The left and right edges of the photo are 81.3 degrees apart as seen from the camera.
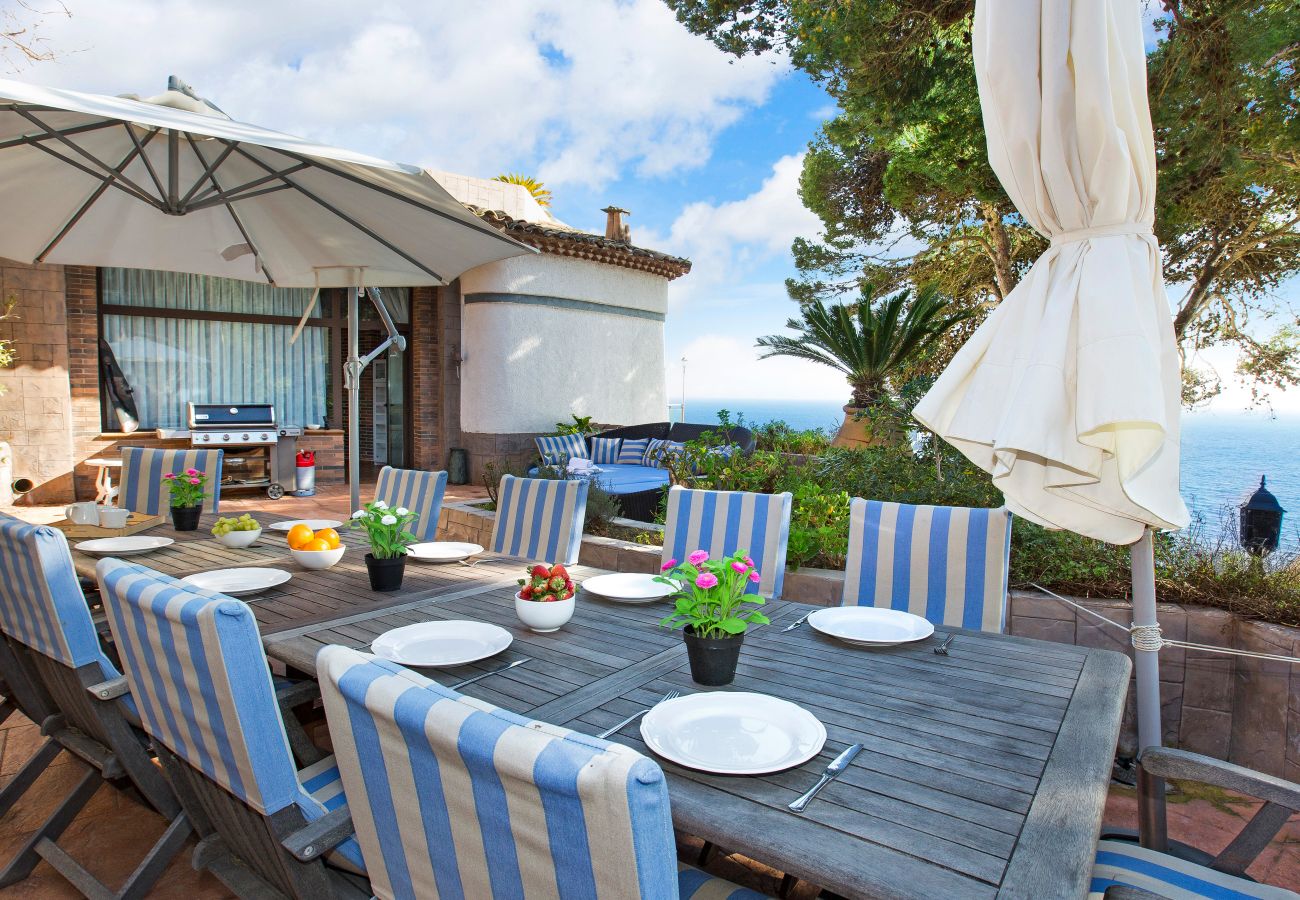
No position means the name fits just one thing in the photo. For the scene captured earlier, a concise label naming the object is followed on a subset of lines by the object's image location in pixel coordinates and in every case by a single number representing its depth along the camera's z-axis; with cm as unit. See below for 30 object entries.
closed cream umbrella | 179
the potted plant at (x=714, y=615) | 167
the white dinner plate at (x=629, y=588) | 242
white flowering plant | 248
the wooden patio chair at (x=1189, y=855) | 146
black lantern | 479
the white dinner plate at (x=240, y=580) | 246
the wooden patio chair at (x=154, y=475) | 436
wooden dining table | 108
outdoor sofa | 634
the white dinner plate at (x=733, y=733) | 135
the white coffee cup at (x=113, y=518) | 347
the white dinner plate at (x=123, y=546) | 299
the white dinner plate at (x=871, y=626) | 205
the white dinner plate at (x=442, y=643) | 184
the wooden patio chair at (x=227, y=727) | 135
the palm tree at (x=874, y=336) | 850
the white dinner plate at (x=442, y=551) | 299
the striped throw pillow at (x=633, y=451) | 884
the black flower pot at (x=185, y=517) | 356
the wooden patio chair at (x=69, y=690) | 188
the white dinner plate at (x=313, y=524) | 331
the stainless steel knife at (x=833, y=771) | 121
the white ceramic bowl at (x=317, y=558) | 279
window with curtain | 862
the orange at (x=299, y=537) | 279
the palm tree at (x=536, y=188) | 1670
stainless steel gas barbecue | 859
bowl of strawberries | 208
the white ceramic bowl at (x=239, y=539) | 316
